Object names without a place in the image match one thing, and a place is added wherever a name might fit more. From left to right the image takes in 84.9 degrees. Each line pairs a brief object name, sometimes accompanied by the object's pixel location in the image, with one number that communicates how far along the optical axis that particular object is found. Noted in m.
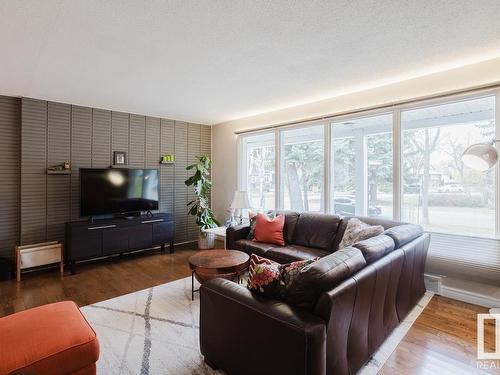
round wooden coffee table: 2.62
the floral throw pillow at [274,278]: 1.61
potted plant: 5.22
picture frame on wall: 4.67
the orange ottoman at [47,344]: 1.40
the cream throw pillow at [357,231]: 2.96
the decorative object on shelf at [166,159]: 5.21
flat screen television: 4.15
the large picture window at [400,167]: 2.97
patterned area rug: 1.94
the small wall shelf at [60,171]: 4.02
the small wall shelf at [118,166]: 4.67
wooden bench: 3.64
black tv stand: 3.87
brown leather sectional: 1.37
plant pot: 5.26
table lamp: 4.34
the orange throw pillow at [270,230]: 3.69
